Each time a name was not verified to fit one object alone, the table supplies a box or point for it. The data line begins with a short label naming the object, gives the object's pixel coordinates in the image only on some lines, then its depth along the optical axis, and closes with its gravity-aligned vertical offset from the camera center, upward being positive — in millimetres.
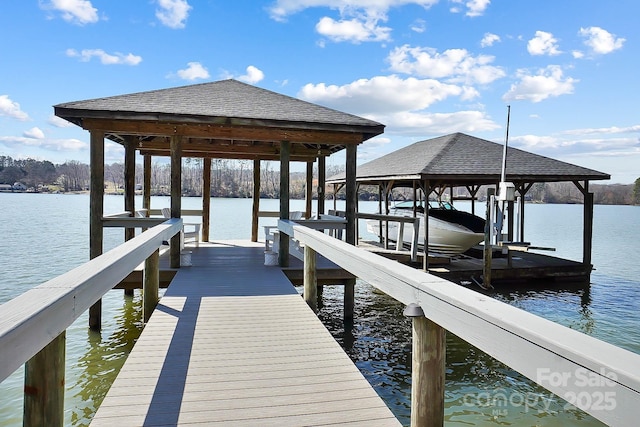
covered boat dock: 12852 +897
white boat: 14148 -903
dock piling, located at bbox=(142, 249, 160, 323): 5992 -1197
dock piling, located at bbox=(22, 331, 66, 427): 1905 -845
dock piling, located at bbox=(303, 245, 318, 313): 5840 -1069
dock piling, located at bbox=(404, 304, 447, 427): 2328 -892
